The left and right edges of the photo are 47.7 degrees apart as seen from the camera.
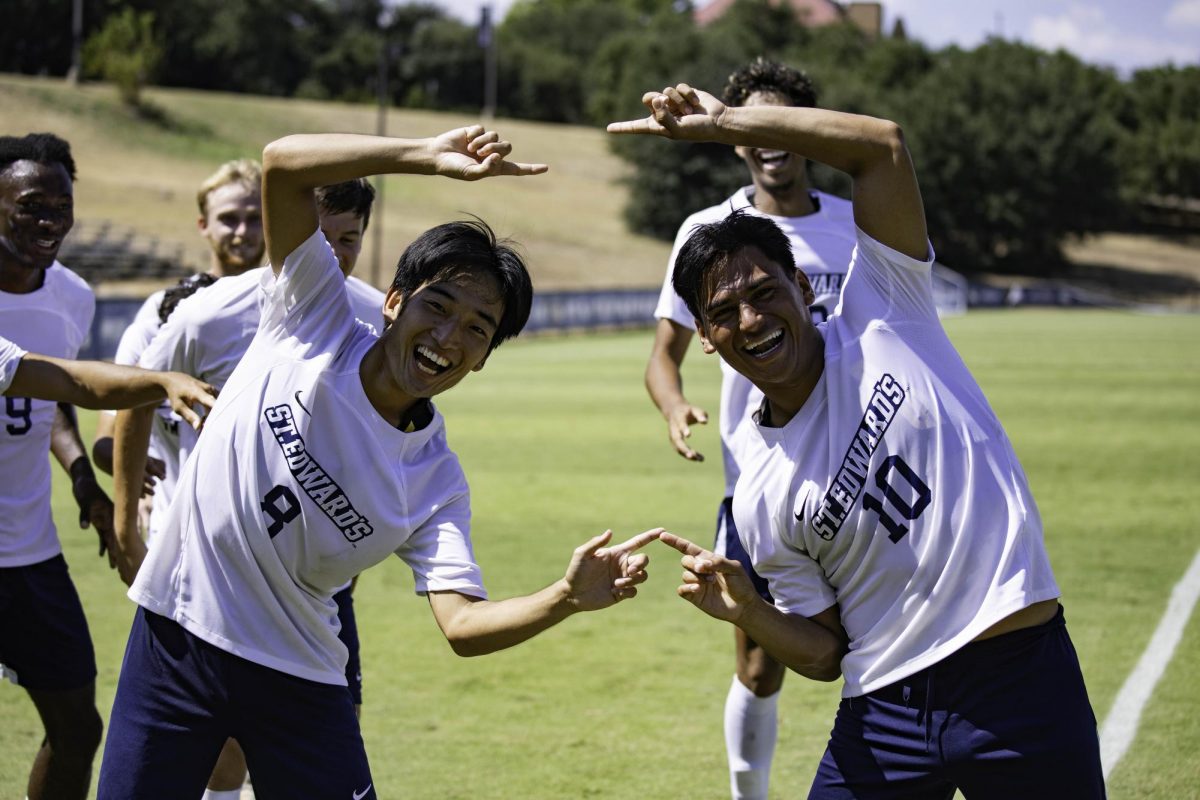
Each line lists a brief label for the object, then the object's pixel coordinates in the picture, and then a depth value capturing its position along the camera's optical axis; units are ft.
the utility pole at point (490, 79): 315.37
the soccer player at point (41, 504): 15.49
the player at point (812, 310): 18.13
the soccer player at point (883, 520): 10.87
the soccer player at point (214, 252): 17.35
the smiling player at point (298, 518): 11.35
